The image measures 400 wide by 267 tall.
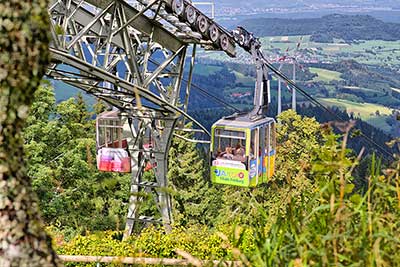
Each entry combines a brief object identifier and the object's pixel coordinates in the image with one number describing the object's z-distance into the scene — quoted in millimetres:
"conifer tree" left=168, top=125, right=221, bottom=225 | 33125
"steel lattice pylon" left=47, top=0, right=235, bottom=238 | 13242
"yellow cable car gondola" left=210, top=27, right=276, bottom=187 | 14789
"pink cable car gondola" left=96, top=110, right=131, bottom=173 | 16406
